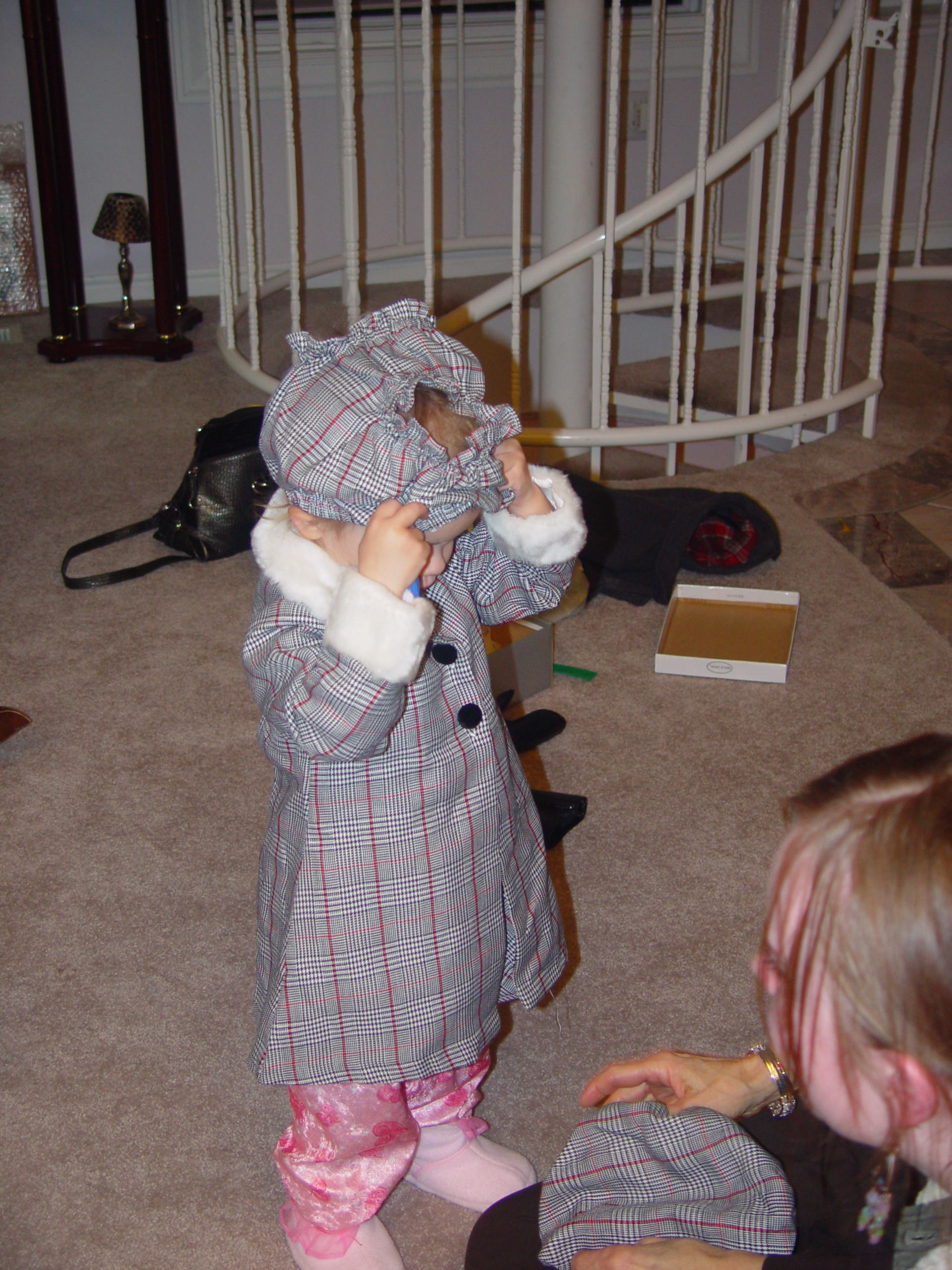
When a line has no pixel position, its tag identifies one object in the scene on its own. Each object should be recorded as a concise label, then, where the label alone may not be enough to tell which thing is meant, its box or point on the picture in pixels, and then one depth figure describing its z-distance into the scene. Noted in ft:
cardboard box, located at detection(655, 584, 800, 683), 6.16
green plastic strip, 6.23
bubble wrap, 11.86
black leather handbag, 7.29
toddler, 2.92
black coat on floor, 6.78
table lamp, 10.81
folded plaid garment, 2.72
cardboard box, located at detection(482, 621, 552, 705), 5.75
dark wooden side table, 9.73
